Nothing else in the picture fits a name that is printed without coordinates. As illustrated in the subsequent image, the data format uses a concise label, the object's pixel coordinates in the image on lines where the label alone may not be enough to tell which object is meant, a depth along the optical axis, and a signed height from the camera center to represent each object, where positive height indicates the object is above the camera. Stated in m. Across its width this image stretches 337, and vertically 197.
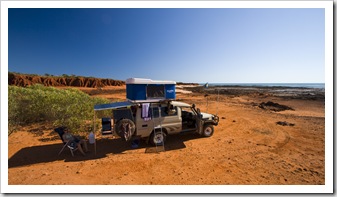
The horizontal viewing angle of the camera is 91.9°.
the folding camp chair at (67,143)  6.16 -1.68
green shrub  9.16 -0.68
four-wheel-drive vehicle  6.52 -0.92
